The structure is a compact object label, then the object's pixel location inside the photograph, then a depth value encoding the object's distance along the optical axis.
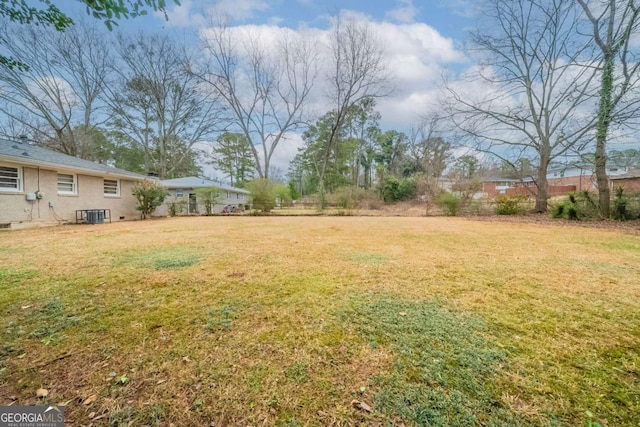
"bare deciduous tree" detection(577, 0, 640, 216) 8.50
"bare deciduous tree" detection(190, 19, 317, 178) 17.08
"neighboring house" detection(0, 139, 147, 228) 8.23
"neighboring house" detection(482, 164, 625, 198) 10.83
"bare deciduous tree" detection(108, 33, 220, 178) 17.03
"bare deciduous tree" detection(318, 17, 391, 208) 15.52
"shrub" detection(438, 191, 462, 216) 13.76
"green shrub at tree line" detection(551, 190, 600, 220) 9.98
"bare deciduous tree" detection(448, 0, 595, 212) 10.81
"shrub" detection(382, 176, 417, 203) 22.25
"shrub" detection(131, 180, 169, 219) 12.27
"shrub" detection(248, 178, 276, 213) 15.91
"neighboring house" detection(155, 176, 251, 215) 15.63
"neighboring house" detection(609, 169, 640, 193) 15.30
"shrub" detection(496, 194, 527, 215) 12.83
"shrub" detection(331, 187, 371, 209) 16.16
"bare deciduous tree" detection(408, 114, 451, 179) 21.75
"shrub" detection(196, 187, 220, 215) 15.66
